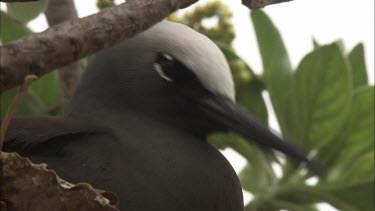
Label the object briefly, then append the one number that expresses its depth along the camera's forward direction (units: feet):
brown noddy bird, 5.67
